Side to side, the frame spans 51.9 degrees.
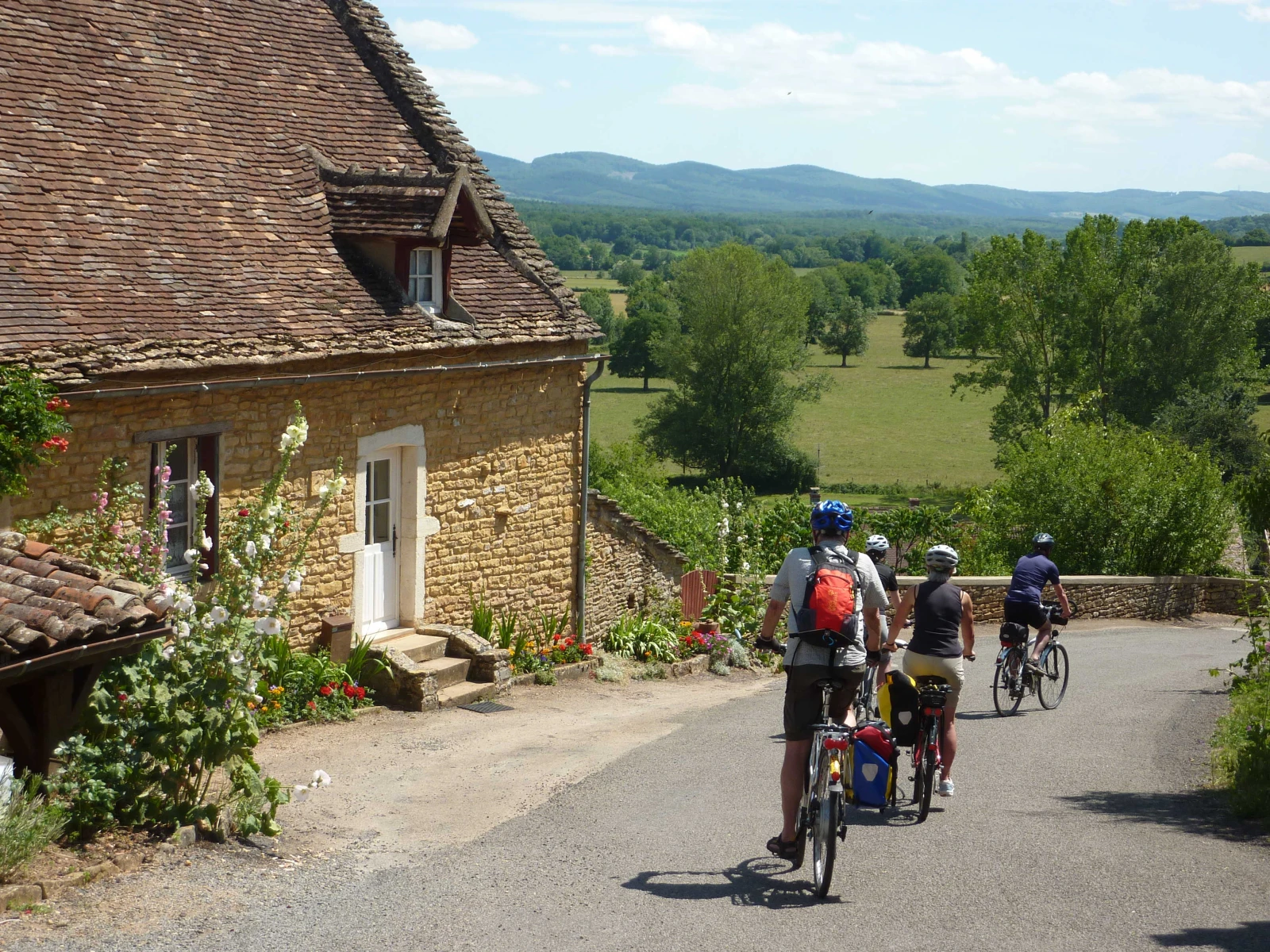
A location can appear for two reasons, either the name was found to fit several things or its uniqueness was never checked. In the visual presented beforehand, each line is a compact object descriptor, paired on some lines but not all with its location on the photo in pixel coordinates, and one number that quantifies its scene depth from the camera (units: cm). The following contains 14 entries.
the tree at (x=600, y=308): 9618
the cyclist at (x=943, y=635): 834
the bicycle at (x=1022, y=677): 1260
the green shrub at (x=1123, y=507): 2691
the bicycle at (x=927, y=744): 796
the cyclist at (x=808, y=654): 673
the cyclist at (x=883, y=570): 1020
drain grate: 1284
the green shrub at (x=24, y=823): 656
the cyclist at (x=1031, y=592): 1257
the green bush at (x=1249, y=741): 827
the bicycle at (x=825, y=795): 647
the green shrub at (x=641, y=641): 1647
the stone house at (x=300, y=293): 1085
